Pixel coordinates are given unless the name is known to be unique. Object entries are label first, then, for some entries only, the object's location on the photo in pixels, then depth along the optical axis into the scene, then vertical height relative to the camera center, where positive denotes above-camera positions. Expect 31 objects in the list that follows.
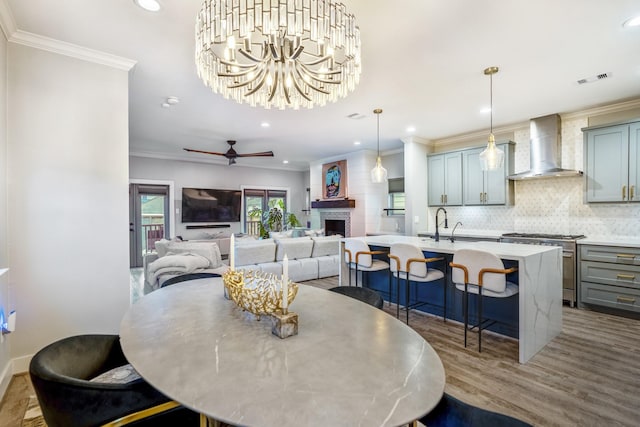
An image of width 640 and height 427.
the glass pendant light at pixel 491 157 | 3.29 +0.58
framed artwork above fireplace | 7.42 +0.79
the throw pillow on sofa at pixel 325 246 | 5.52 -0.65
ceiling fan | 6.01 +1.17
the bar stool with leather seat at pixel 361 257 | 3.58 -0.56
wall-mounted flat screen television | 7.82 +0.20
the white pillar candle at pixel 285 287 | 1.29 -0.33
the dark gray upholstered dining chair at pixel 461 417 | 0.91 -0.65
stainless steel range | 3.92 -0.67
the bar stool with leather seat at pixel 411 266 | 3.13 -0.59
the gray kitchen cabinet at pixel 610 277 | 3.51 -0.83
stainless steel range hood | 4.30 +0.89
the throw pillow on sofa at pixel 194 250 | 4.11 -0.51
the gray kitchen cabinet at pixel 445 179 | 5.48 +0.59
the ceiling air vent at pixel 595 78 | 3.15 +1.39
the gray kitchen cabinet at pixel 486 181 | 4.89 +0.48
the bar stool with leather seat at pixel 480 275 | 2.57 -0.58
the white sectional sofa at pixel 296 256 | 4.81 -0.75
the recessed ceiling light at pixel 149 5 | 2.01 +1.41
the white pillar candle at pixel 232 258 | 1.92 -0.29
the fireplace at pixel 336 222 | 7.33 -0.29
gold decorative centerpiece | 1.42 -0.41
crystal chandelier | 1.54 +0.97
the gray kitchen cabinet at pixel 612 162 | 3.72 +0.60
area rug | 1.87 -1.30
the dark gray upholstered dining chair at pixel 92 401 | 1.02 -0.65
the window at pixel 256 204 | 9.09 +0.25
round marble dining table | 0.81 -0.53
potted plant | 8.55 -0.23
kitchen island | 2.56 -0.71
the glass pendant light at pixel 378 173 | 4.38 +0.55
